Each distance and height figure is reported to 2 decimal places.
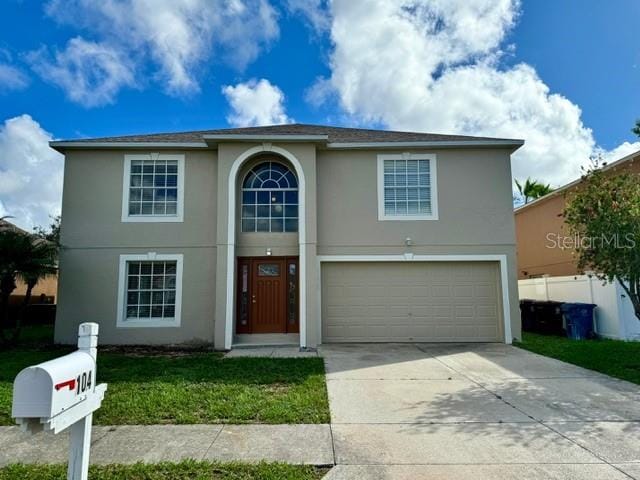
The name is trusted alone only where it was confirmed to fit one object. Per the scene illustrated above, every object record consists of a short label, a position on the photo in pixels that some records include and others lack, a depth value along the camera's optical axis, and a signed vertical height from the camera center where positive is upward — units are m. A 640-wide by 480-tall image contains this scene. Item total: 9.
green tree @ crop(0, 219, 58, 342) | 9.73 +0.67
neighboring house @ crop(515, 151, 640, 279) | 14.52 +1.99
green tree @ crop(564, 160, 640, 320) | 7.20 +1.17
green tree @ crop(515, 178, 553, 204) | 25.76 +6.40
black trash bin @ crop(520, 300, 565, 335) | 12.39 -0.99
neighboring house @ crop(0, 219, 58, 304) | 17.38 -0.27
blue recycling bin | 11.66 -0.98
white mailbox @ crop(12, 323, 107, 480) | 2.16 -0.63
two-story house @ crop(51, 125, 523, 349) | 10.71 +1.42
